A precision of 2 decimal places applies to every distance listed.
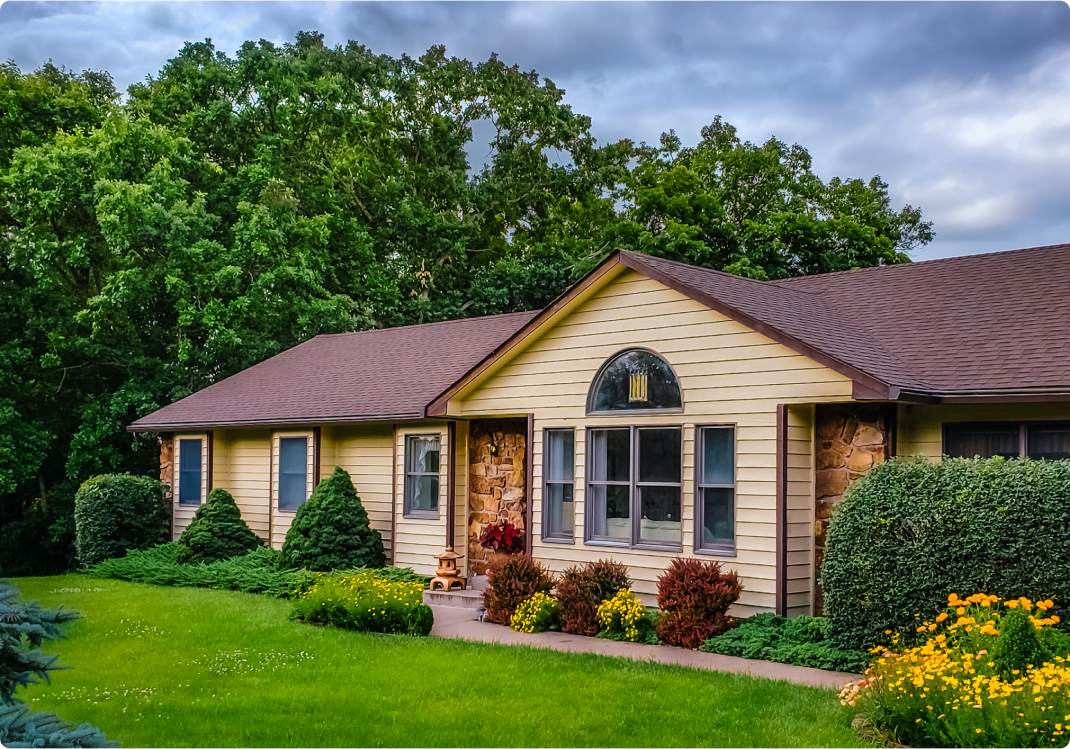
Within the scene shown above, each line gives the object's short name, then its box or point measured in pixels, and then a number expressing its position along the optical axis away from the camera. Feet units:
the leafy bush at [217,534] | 58.59
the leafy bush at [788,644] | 29.89
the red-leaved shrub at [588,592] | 36.81
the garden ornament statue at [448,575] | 46.39
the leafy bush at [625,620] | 35.53
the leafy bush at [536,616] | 37.55
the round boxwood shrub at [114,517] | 64.69
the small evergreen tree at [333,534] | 50.80
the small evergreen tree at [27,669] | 12.32
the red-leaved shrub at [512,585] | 39.37
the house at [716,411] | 35.35
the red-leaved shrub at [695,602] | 34.01
